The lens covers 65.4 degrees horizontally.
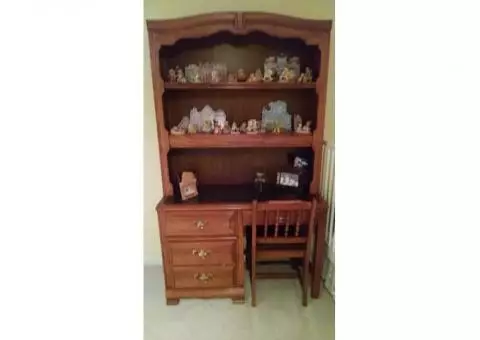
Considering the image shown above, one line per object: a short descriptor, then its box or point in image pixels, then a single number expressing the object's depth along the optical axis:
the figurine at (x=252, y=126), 2.21
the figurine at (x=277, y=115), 2.31
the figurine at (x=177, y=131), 2.15
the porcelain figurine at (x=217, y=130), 2.17
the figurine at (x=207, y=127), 2.22
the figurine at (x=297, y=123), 2.24
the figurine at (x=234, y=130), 2.17
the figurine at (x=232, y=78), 2.16
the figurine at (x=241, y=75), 2.21
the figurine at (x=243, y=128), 2.20
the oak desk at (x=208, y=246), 2.05
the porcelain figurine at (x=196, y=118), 2.27
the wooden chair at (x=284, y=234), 2.03
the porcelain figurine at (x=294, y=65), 2.24
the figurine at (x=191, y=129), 2.19
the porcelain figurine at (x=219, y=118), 2.25
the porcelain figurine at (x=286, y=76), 2.17
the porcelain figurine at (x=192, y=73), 2.19
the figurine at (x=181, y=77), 2.14
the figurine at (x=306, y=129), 2.19
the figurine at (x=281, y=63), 2.24
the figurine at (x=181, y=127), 2.16
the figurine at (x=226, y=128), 2.19
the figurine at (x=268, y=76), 2.18
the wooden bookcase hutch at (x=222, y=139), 2.02
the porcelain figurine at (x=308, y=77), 2.15
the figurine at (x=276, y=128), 2.22
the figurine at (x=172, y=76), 2.16
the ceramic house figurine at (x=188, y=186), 2.18
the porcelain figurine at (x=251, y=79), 2.15
